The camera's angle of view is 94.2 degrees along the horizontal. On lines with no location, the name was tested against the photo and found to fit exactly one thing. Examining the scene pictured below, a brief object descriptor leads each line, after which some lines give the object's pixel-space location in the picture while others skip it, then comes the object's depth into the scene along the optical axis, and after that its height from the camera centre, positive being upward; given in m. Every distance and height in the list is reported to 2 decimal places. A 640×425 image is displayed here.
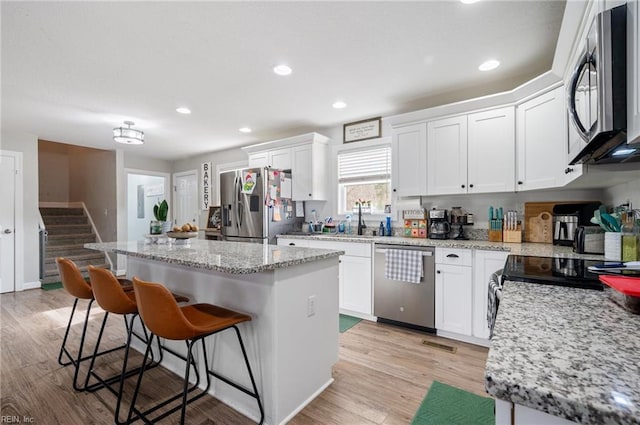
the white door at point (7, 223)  4.62 -0.18
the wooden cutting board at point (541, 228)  2.77 -0.14
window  3.94 +0.45
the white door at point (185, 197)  6.54 +0.33
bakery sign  6.19 +0.54
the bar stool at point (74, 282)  2.21 -0.53
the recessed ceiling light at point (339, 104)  3.50 +1.29
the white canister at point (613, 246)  1.59 -0.18
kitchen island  1.66 -0.62
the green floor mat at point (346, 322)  3.13 -1.22
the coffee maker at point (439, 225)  3.21 -0.14
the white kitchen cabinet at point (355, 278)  3.31 -0.76
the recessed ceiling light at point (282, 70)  2.68 +1.31
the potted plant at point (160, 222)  2.63 -0.10
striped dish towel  1.42 -0.42
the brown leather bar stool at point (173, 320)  1.41 -0.56
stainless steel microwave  0.90 +0.42
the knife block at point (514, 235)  2.86 -0.22
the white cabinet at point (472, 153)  2.82 +0.60
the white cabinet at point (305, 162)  4.22 +0.74
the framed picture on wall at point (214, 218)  5.62 -0.12
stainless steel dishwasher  2.92 -0.86
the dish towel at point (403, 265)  2.94 -0.53
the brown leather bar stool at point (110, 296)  1.83 -0.53
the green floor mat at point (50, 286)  4.91 -1.26
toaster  2.12 -0.20
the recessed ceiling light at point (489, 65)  2.62 +1.33
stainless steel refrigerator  4.16 +0.10
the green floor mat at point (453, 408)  1.74 -1.21
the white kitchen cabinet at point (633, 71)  0.82 +0.40
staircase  5.76 -0.59
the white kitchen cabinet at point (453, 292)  2.74 -0.75
